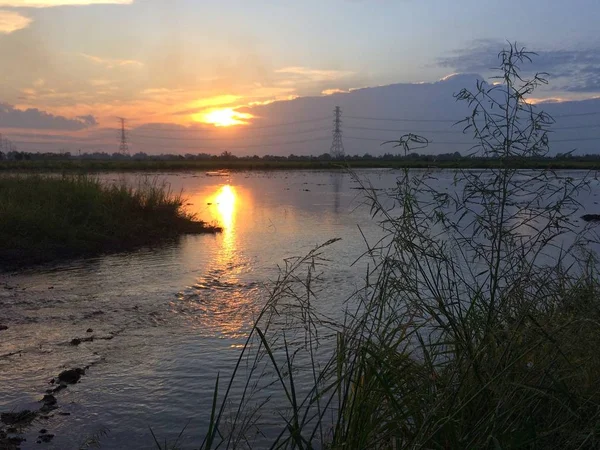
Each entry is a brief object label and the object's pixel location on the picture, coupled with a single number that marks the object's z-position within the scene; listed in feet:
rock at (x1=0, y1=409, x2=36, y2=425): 17.01
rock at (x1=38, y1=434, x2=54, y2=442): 16.20
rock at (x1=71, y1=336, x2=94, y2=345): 24.39
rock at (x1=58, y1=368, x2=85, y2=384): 20.40
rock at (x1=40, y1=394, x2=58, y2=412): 18.17
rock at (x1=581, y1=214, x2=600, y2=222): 72.24
